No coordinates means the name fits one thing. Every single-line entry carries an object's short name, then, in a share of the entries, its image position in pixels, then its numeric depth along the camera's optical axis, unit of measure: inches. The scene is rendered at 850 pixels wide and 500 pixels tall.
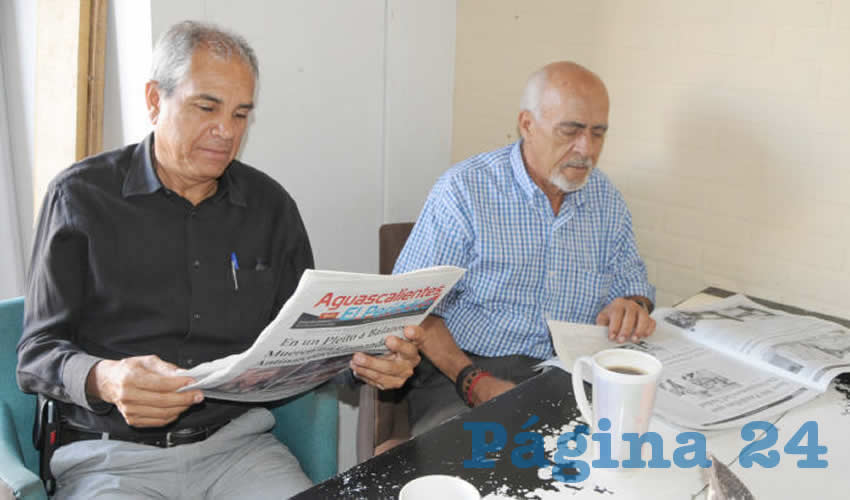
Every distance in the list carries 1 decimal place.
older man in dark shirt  57.1
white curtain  92.6
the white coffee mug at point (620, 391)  42.9
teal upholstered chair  59.9
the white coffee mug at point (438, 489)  37.4
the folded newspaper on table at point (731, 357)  53.7
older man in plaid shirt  77.1
